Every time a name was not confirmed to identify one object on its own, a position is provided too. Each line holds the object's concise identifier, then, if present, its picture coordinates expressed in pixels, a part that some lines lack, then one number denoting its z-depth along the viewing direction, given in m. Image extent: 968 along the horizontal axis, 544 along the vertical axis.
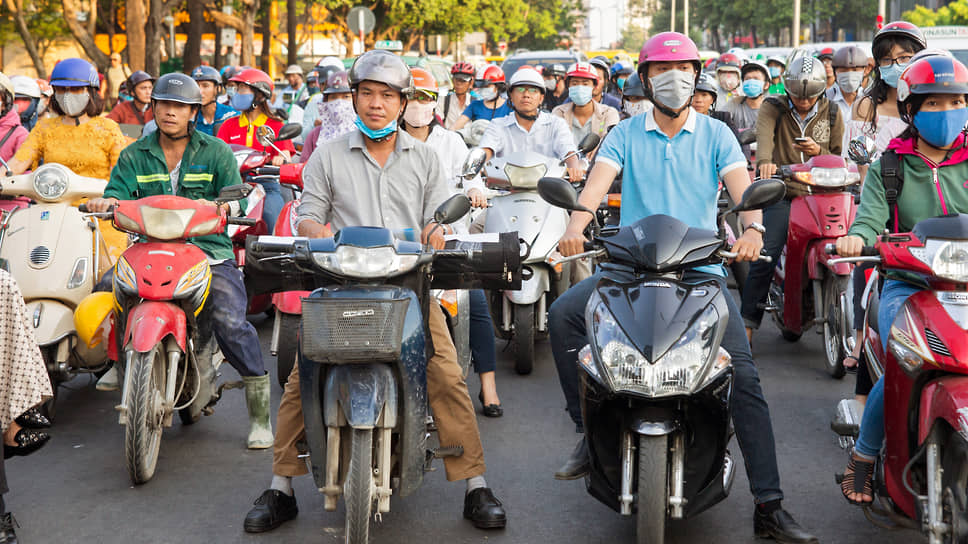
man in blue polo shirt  4.51
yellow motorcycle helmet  6.23
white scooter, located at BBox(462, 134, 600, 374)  7.53
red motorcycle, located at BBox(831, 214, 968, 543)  3.76
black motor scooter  3.98
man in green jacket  5.93
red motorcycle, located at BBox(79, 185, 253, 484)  5.27
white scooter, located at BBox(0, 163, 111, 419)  6.28
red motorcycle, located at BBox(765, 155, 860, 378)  7.44
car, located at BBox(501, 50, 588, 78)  23.64
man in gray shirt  4.76
